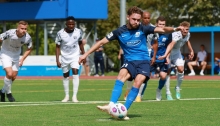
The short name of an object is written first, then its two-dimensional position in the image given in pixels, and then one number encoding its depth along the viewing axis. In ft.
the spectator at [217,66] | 138.18
